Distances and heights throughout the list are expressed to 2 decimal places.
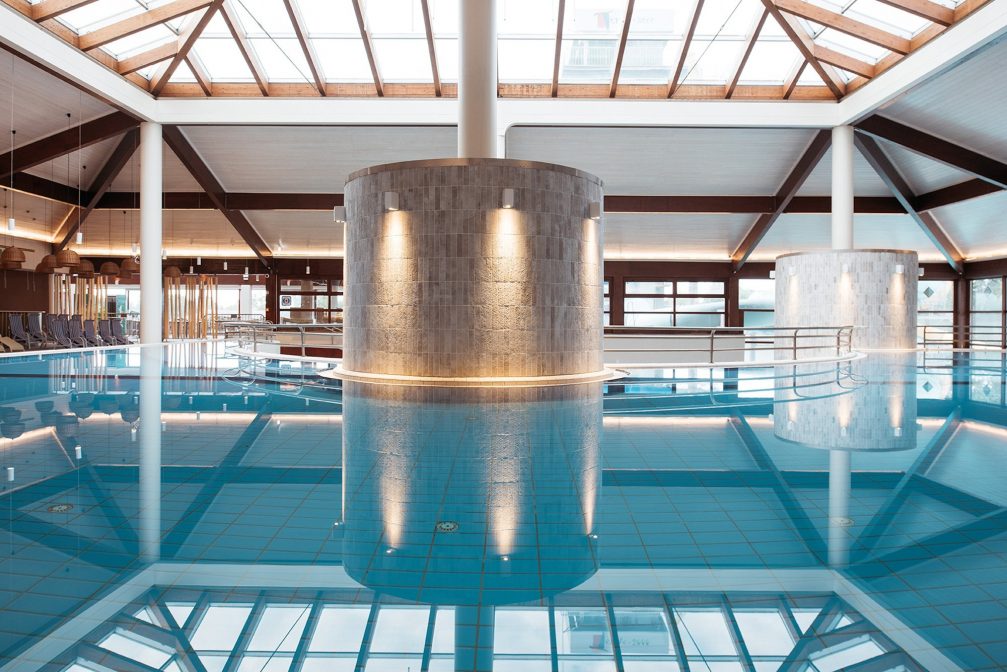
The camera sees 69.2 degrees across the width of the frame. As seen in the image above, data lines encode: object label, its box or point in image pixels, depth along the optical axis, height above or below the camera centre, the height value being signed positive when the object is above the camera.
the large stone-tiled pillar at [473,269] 9.32 +0.71
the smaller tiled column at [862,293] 17.59 +0.80
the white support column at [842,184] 17.97 +3.49
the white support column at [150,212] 17.83 +2.68
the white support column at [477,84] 10.07 +3.33
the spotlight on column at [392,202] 9.62 +1.60
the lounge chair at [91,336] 19.16 -0.38
